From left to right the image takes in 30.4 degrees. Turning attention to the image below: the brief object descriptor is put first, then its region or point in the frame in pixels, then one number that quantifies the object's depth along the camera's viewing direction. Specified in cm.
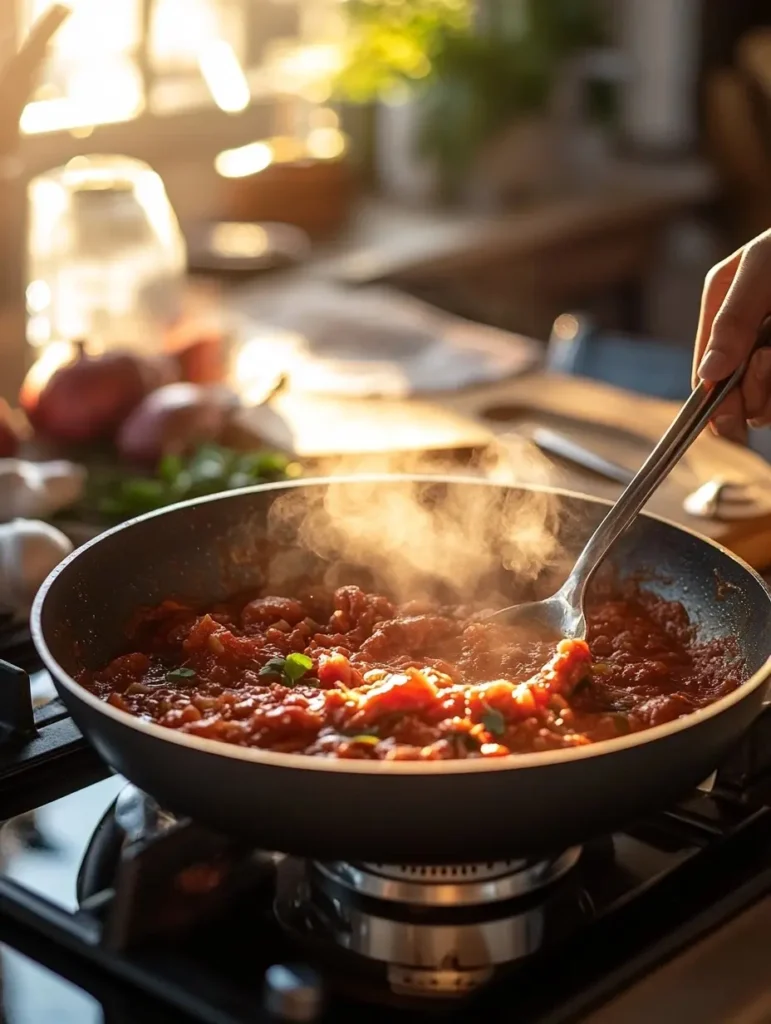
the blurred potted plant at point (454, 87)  303
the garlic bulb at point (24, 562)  126
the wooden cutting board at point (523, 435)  148
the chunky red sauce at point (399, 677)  89
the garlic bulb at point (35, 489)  144
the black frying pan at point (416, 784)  74
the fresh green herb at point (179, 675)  104
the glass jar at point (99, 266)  195
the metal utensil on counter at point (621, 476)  142
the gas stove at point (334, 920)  79
